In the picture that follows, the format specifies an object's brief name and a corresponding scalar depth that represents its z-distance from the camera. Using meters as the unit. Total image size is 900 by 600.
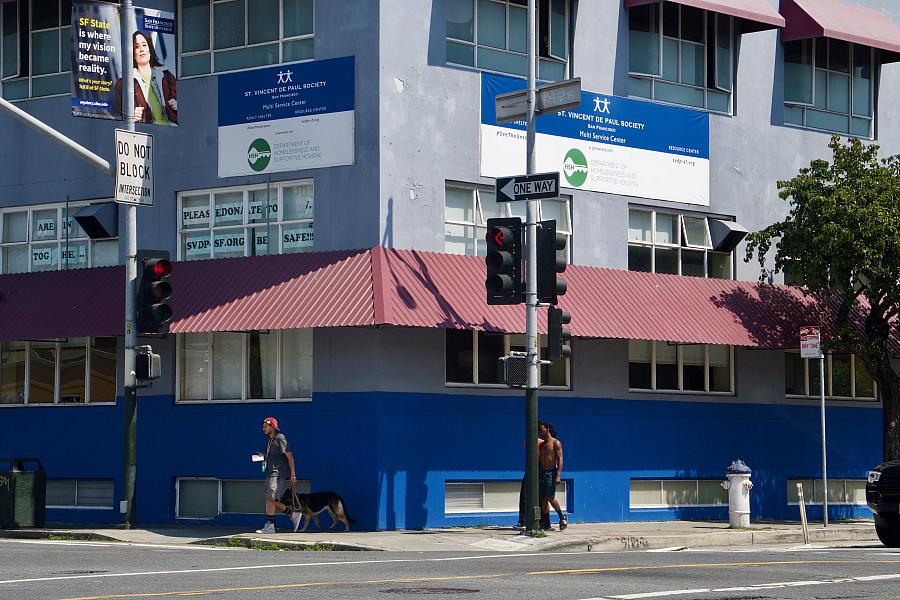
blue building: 25.41
